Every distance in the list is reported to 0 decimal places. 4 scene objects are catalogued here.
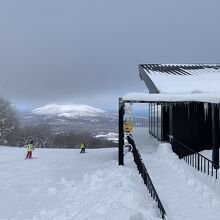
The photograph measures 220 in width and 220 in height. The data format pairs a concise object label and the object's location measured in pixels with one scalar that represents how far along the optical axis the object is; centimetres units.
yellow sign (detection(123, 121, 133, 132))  1012
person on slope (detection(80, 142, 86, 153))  1516
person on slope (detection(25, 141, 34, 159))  1383
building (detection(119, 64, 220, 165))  893
